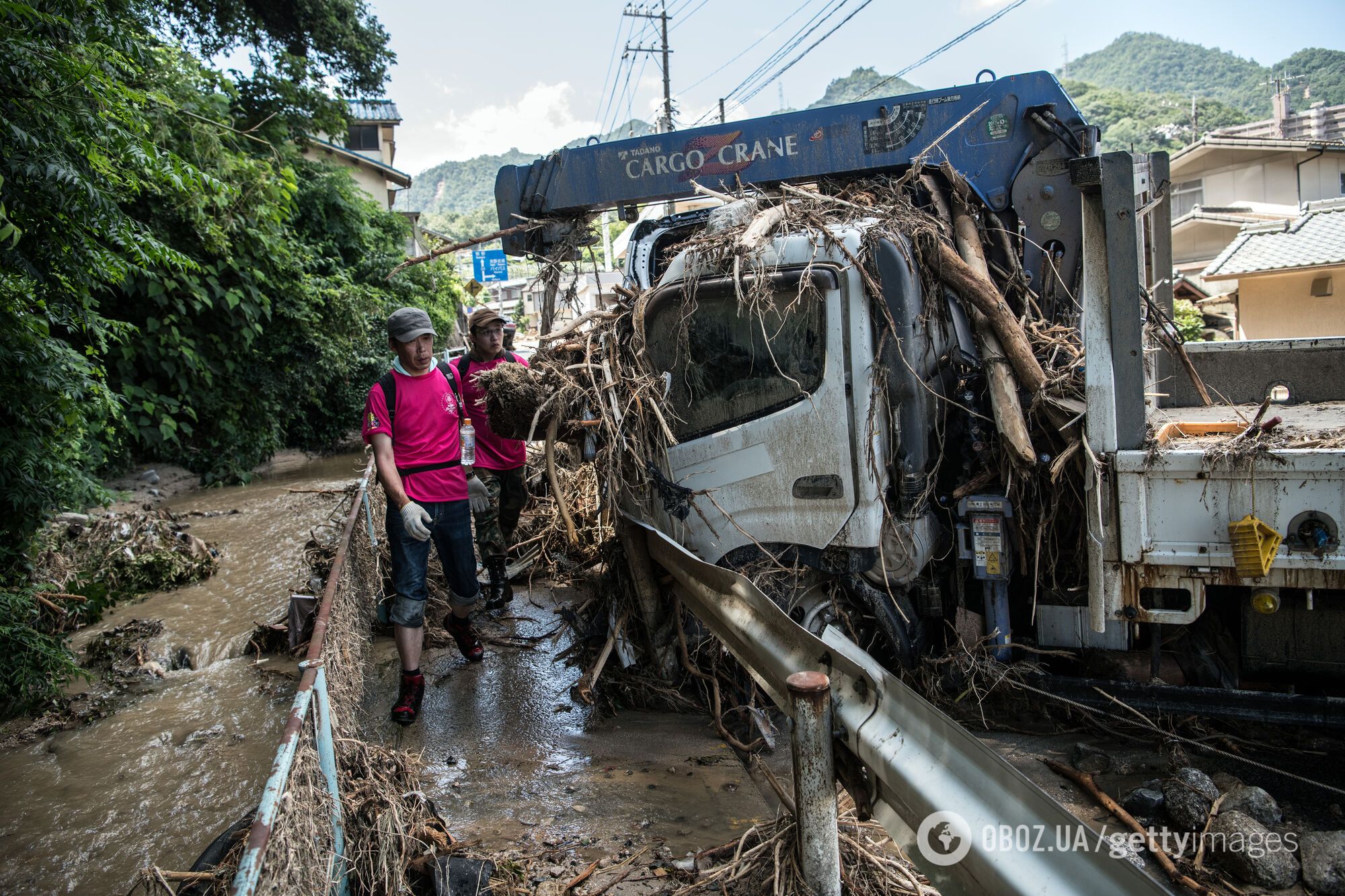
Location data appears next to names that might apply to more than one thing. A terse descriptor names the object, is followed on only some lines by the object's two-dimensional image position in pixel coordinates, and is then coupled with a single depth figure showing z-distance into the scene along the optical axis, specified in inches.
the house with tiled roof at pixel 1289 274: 581.0
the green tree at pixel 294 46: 624.1
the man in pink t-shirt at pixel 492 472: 225.9
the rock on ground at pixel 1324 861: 110.0
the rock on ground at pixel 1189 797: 123.0
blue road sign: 1306.6
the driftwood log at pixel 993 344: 151.7
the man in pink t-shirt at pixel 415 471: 184.2
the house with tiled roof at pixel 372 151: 775.1
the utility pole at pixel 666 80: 1276.8
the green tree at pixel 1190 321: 745.0
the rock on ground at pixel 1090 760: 144.9
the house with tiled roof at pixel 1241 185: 932.6
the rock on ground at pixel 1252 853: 112.7
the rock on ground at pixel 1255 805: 121.3
